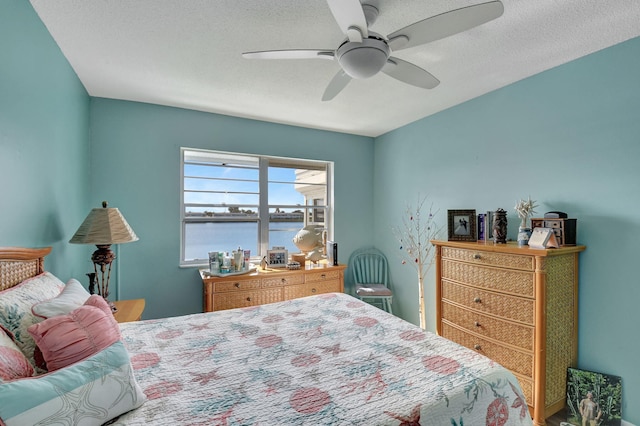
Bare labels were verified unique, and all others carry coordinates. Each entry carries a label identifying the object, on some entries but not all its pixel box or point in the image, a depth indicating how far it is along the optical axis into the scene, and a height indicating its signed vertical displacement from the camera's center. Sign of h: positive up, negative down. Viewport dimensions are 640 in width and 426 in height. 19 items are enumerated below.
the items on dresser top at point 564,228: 1.99 -0.08
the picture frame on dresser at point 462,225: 2.49 -0.08
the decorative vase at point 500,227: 2.32 -0.09
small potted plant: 2.15 +0.01
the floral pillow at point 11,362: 0.85 -0.47
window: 3.31 +0.18
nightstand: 2.10 -0.77
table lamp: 2.10 -0.13
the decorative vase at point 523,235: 2.14 -0.14
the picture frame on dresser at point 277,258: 3.34 -0.50
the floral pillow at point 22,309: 1.08 -0.39
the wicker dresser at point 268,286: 2.89 -0.78
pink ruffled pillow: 1.02 -0.46
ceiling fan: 1.19 +0.87
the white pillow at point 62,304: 1.16 -0.39
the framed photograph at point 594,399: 1.86 -1.24
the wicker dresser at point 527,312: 1.91 -0.70
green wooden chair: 3.83 -0.76
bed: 0.96 -0.70
